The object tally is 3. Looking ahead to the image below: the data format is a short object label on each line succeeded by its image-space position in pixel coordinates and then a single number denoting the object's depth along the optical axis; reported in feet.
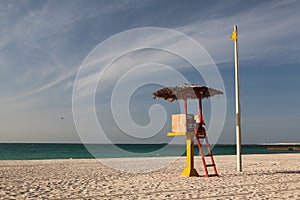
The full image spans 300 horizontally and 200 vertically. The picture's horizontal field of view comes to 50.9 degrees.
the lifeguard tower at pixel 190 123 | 37.32
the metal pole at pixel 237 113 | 40.54
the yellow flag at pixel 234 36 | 43.04
